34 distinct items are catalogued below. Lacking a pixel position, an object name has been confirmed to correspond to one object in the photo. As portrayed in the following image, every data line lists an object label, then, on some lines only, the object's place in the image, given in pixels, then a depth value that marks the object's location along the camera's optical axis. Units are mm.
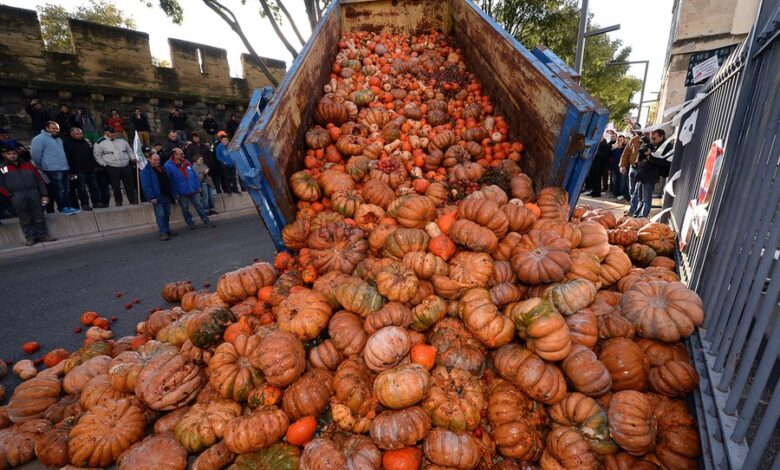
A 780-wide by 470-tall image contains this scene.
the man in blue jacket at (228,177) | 14041
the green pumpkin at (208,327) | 3414
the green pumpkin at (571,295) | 3086
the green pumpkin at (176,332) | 3734
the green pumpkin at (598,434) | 2459
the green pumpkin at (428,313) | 3211
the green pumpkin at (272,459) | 2549
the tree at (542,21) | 19375
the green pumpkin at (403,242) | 3604
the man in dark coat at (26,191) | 8578
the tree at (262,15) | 15141
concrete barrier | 9227
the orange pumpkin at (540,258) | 3260
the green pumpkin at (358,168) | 4754
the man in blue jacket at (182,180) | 10234
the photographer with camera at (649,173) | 9594
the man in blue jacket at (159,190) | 9773
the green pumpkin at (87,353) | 3878
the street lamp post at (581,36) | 14906
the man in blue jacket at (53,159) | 9570
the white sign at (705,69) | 4945
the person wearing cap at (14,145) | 8852
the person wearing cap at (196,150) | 12953
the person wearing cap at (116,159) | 10992
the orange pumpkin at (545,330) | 2754
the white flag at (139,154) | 11055
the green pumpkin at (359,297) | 3271
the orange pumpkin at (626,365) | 2750
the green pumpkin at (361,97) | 5867
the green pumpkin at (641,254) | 4445
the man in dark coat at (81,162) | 10195
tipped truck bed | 3553
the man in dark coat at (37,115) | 11181
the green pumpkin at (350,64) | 6696
